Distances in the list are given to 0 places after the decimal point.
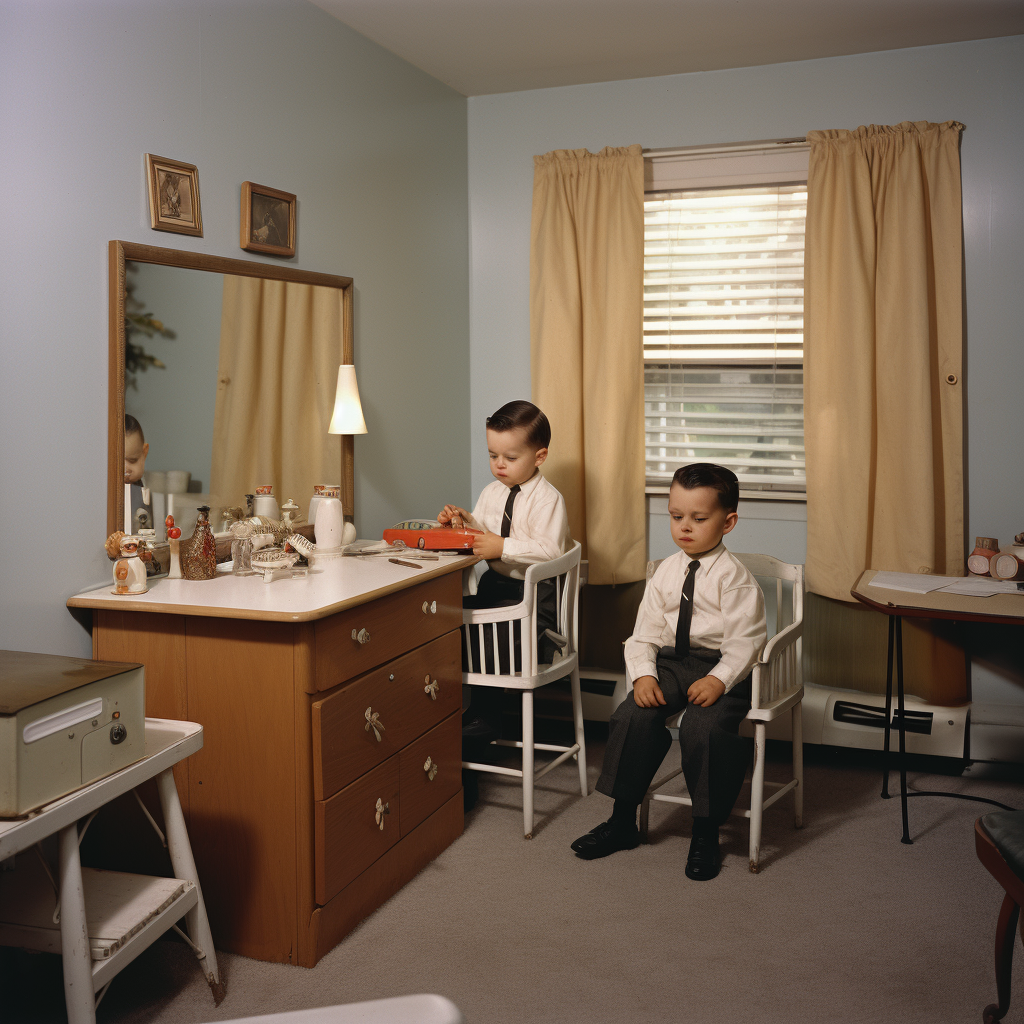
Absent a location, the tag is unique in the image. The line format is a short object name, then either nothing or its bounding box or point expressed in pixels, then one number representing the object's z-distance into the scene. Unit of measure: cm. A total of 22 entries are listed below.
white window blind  343
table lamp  291
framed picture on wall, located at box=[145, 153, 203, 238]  222
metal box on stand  147
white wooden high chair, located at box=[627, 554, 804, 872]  249
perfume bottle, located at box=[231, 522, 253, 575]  237
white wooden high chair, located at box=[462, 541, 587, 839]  268
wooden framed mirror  216
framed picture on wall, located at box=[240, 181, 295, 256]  253
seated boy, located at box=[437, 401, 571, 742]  291
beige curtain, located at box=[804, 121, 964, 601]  314
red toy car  275
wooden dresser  199
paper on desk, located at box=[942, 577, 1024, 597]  268
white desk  156
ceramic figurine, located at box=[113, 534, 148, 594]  207
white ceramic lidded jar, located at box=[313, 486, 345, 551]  259
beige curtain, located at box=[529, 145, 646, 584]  346
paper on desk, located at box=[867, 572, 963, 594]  273
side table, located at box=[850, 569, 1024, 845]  245
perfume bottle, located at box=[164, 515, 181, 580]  225
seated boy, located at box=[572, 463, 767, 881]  248
